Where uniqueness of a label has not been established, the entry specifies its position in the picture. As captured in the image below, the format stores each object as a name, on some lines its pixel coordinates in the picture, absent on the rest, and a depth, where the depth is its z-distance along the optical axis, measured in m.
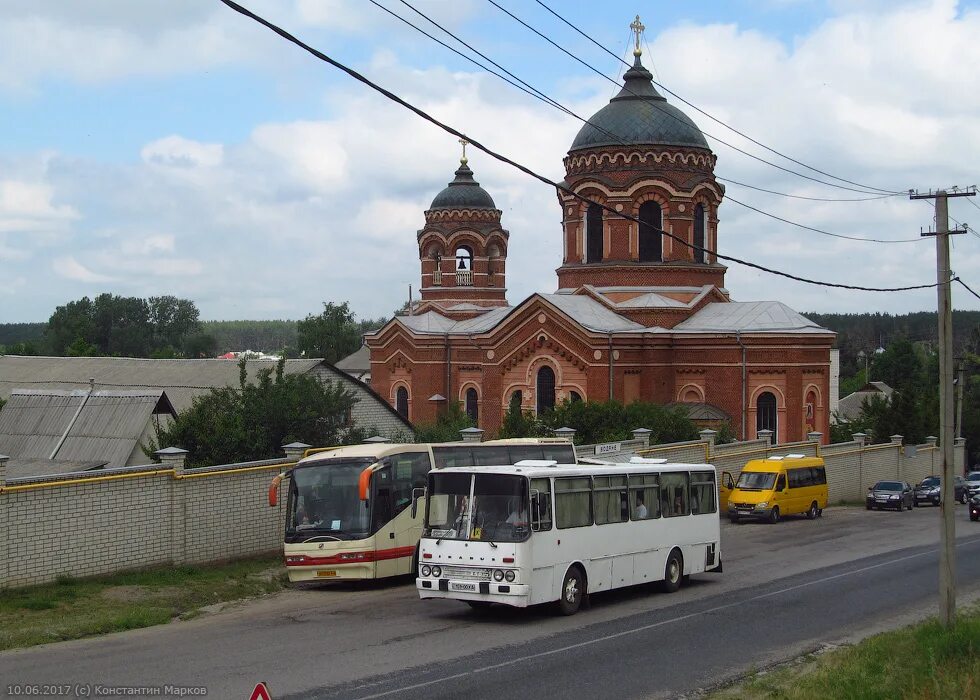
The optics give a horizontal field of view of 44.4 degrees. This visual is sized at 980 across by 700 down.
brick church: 41.88
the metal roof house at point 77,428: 27.84
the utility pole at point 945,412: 14.59
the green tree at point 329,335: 101.50
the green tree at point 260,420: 24.42
